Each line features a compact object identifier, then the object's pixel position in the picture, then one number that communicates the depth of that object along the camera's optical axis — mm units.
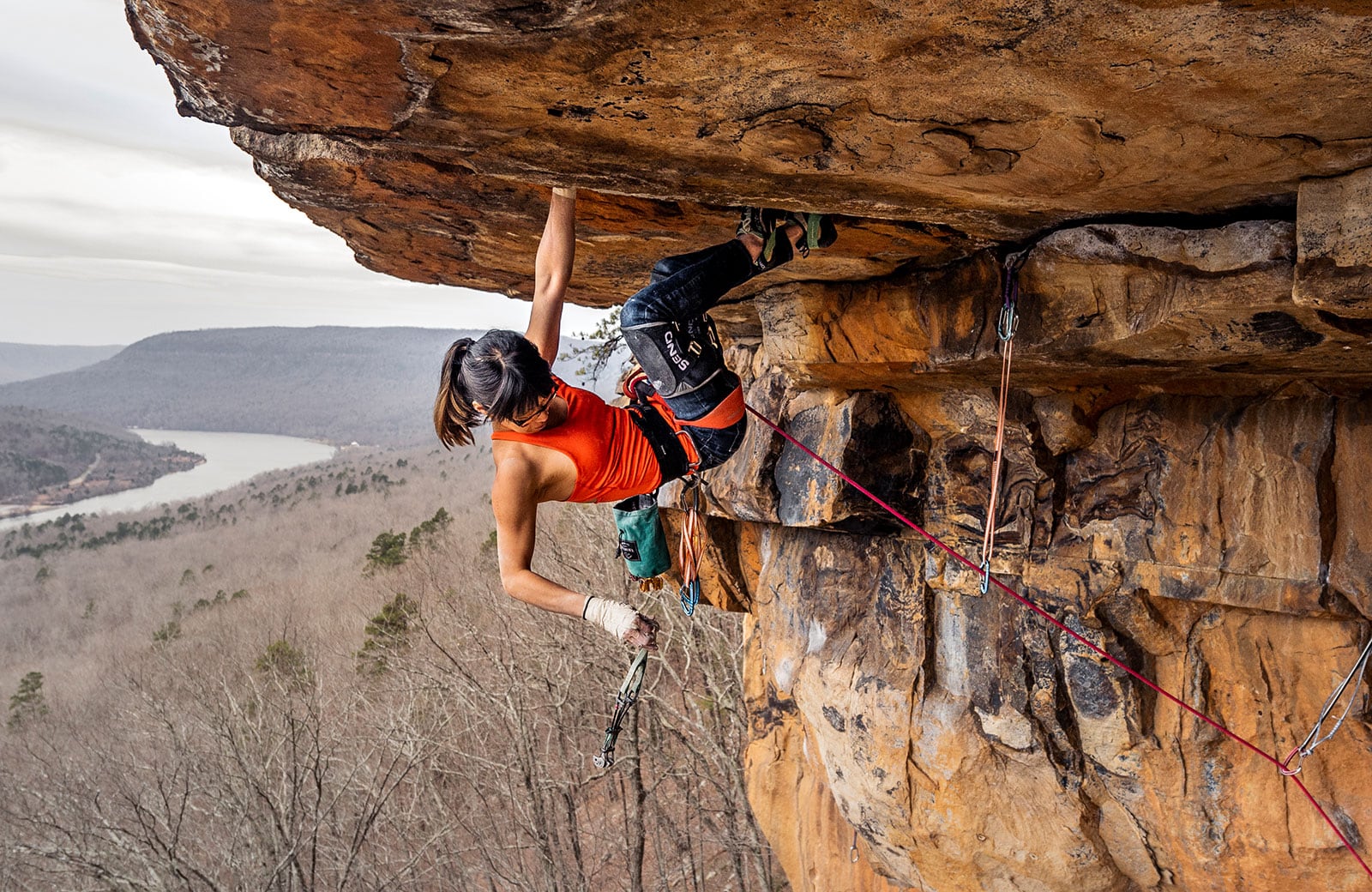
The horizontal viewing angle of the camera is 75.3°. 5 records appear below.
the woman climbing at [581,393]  2914
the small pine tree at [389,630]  15742
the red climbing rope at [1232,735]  3361
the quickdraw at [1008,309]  3424
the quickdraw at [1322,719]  3369
